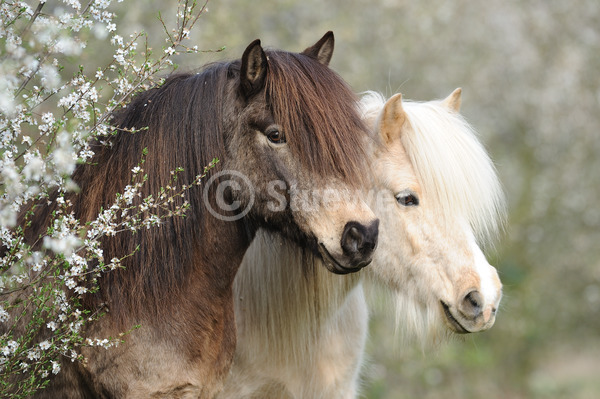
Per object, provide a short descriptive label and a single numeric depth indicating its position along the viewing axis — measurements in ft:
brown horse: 20.54
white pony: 25.90
